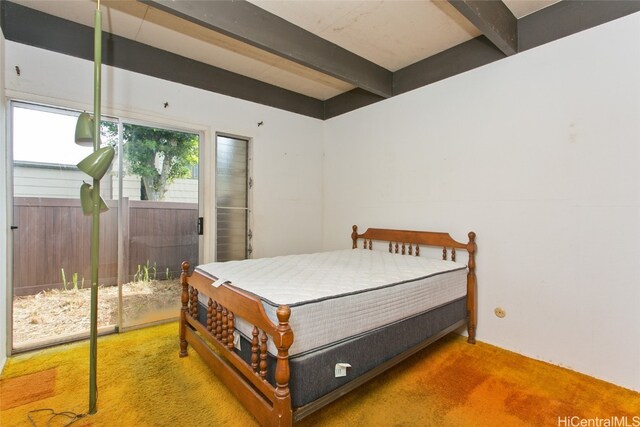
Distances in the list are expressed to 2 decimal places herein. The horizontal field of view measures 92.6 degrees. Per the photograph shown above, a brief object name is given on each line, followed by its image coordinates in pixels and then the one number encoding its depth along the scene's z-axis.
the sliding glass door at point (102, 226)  2.57
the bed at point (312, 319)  1.48
